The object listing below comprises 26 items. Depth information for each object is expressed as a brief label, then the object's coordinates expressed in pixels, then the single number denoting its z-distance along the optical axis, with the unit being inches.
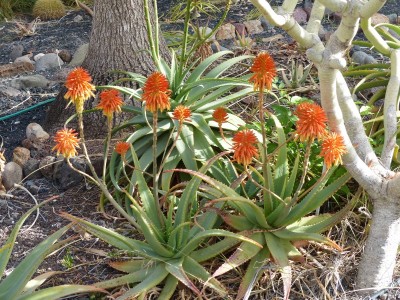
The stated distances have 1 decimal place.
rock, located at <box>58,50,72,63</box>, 252.2
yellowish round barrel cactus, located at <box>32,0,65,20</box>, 315.9
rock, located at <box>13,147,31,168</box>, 157.5
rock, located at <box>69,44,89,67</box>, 240.7
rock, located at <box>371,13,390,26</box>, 242.0
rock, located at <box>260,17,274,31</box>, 254.2
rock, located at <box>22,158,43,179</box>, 155.0
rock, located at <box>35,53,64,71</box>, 244.2
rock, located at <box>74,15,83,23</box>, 311.3
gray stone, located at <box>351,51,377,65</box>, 189.2
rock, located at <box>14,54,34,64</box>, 248.8
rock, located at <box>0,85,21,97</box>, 205.0
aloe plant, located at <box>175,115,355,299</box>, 106.3
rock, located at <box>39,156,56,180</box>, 153.4
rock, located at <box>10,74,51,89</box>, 213.6
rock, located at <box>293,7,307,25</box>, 268.8
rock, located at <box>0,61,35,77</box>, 236.8
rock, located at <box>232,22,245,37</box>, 246.8
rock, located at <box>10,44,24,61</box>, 266.1
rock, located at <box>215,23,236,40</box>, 238.7
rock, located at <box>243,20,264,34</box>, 250.8
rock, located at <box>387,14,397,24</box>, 256.4
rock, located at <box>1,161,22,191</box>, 150.4
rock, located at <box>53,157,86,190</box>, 148.3
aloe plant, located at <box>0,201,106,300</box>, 99.4
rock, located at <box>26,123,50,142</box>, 167.2
